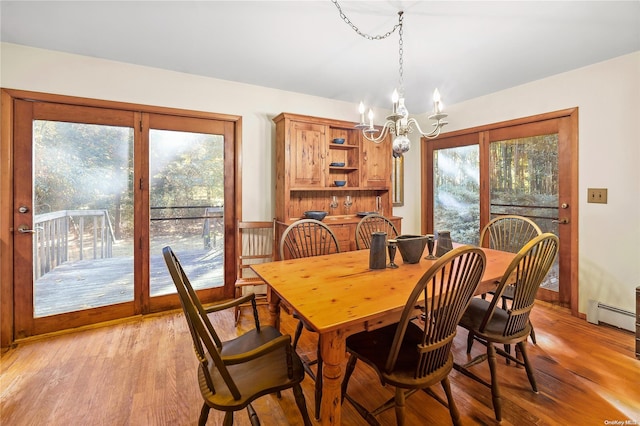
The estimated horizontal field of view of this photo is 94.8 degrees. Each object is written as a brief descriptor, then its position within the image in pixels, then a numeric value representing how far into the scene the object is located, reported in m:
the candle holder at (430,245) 2.12
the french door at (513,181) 3.06
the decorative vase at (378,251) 1.84
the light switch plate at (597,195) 2.78
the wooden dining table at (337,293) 1.19
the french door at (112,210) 2.56
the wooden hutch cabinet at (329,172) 3.34
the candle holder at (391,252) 1.90
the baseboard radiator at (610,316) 2.61
